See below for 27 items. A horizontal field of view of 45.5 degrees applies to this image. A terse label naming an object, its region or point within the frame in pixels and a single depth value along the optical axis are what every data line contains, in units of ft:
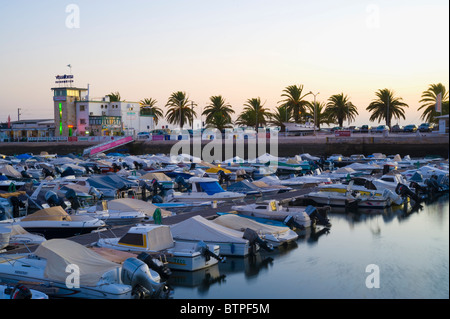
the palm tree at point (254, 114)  367.45
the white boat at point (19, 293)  51.31
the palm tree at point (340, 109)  349.61
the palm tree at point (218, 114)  373.61
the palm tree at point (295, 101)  352.28
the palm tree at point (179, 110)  390.42
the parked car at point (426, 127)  300.18
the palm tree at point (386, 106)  322.55
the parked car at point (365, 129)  317.79
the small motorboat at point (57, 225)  87.30
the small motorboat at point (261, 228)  83.66
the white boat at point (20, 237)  78.18
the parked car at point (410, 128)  305.12
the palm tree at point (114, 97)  459.19
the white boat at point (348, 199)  124.77
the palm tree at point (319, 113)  358.04
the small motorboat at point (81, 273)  56.13
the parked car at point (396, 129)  315.64
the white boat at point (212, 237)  78.02
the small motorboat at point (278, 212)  98.07
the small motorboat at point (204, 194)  123.85
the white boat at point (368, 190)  125.80
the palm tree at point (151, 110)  435.94
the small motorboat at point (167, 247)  70.49
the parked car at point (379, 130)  306.88
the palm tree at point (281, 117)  360.07
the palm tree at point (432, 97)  302.25
